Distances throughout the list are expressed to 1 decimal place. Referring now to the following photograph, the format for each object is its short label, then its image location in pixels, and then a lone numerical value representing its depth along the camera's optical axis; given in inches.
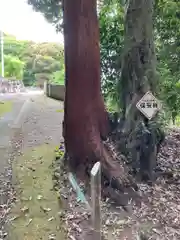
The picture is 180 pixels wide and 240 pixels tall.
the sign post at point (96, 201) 65.8
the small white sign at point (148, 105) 116.8
